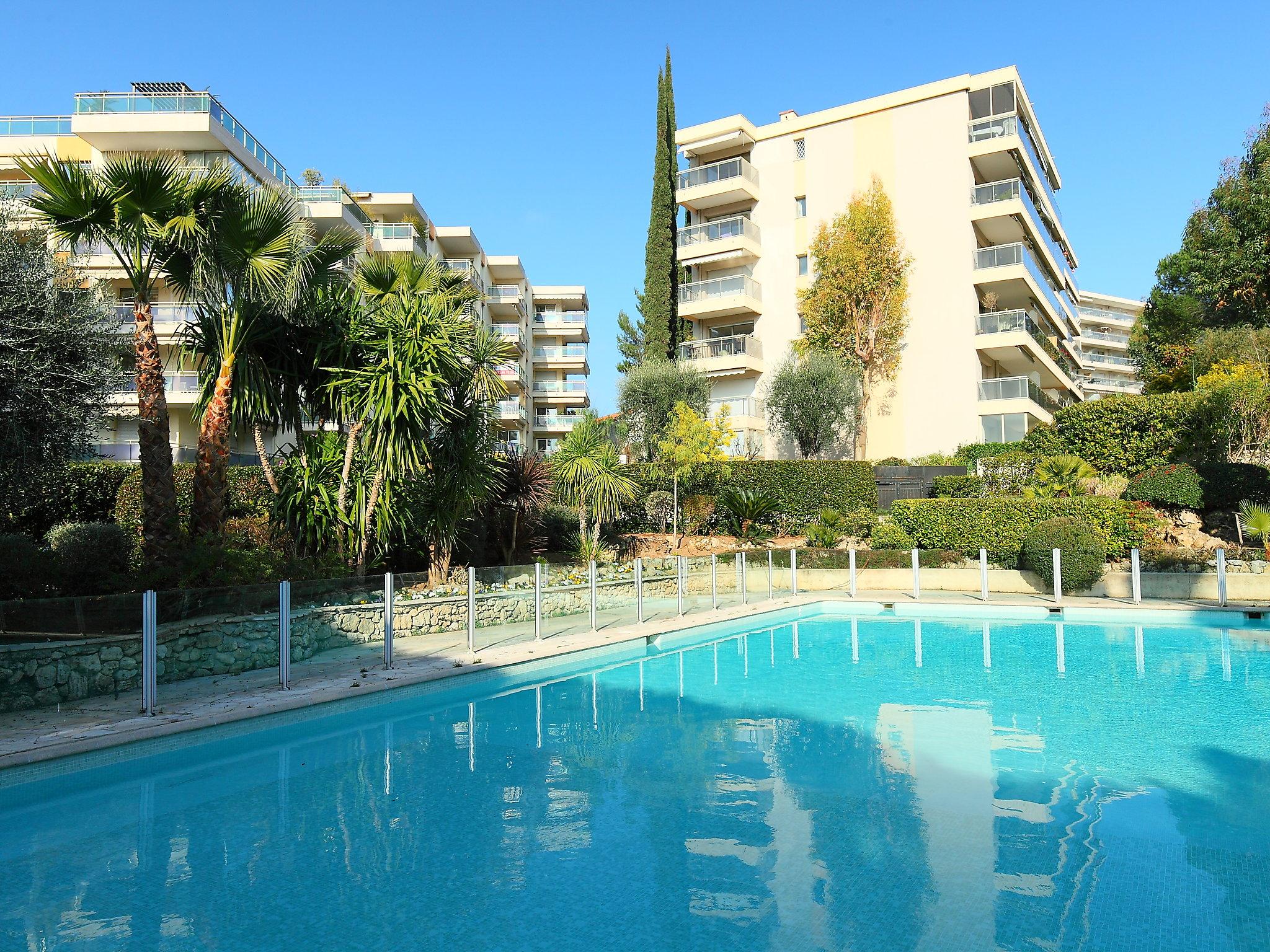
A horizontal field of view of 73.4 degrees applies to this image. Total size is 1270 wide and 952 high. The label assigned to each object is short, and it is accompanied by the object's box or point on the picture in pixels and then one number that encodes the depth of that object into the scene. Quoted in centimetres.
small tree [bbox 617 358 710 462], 3012
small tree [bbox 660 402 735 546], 2303
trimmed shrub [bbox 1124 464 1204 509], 2003
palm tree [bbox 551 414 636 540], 1902
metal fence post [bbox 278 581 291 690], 903
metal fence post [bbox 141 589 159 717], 784
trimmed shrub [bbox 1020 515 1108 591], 1723
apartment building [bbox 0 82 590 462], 2884
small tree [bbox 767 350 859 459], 2941
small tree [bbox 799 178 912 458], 3070
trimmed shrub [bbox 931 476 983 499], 2461
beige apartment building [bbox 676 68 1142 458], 3098
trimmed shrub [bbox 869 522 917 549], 2103
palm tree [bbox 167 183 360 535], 1120
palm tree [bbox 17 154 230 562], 1015
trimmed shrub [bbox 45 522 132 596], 1043
